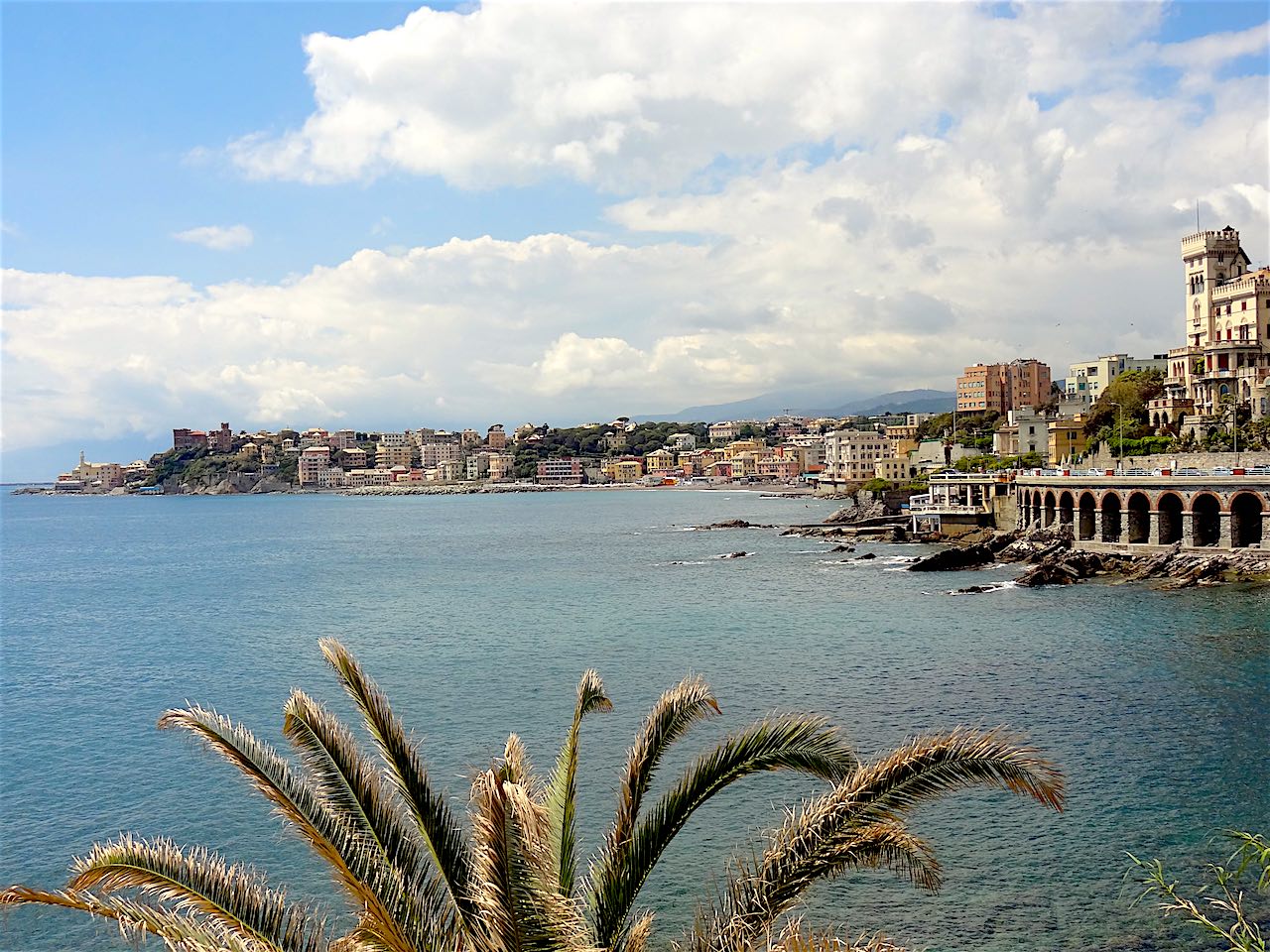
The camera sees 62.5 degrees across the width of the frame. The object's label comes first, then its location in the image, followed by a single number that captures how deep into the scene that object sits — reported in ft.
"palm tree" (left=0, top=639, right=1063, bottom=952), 19.99
